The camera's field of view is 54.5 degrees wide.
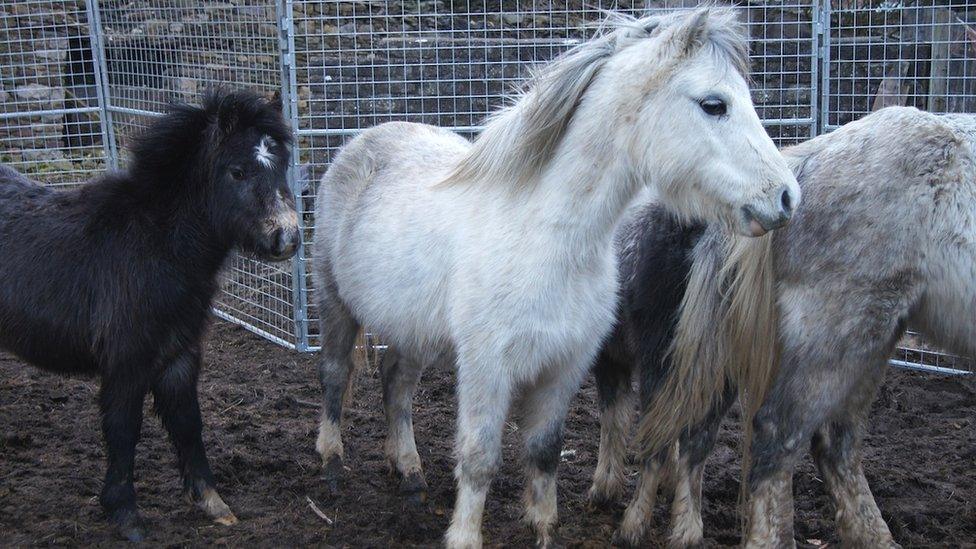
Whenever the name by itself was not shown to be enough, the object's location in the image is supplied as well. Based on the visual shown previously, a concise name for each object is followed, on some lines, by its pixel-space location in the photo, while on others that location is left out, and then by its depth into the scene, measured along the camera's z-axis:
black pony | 3.96
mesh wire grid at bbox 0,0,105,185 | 9.37
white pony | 3.24
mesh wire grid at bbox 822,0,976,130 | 7.21
